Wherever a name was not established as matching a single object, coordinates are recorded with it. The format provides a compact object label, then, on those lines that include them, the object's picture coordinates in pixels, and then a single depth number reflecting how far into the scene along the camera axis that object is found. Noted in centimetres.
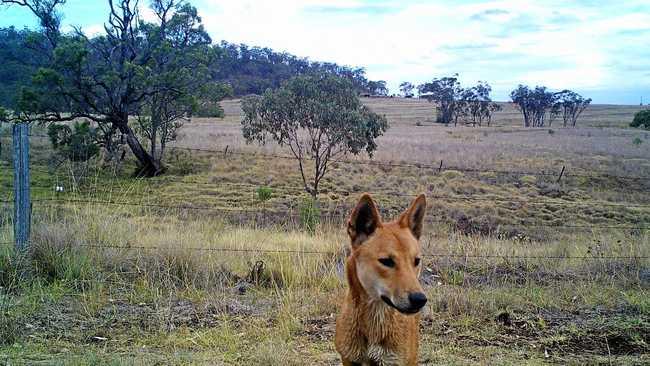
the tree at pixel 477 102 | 7512
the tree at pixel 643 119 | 5766
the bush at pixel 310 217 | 998
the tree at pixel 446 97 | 7394
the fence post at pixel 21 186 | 656
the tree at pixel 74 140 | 2153
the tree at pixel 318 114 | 1880
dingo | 391
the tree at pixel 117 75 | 2191
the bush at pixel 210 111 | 2596
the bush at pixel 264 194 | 1653
